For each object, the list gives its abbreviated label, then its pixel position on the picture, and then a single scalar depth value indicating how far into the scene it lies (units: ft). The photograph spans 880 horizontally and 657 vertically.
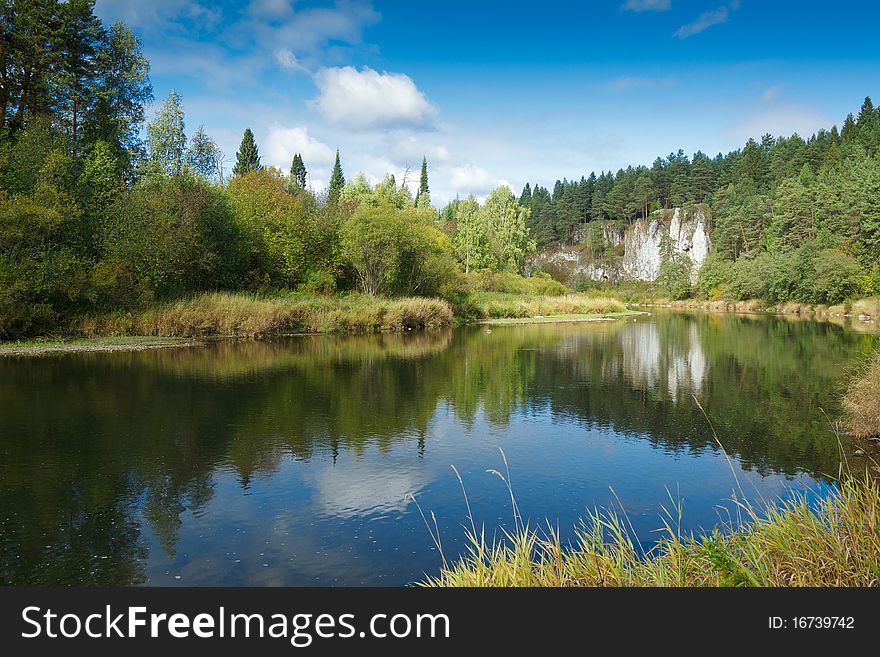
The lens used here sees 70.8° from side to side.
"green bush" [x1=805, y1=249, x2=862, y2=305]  207.92
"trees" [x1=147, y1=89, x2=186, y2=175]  146.92
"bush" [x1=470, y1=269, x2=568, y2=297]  213.25
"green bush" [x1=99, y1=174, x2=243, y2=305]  98.27
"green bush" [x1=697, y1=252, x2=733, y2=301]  303.15
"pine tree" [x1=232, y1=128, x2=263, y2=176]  308.54
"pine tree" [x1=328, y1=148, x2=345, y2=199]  353.35
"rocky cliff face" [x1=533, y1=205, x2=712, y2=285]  396.35
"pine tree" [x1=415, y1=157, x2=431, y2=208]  383.45
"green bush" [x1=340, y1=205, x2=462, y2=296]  140.15
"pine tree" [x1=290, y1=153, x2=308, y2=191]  357.57
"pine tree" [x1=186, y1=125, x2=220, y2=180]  158.51
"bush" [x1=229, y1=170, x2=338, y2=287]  134.82
